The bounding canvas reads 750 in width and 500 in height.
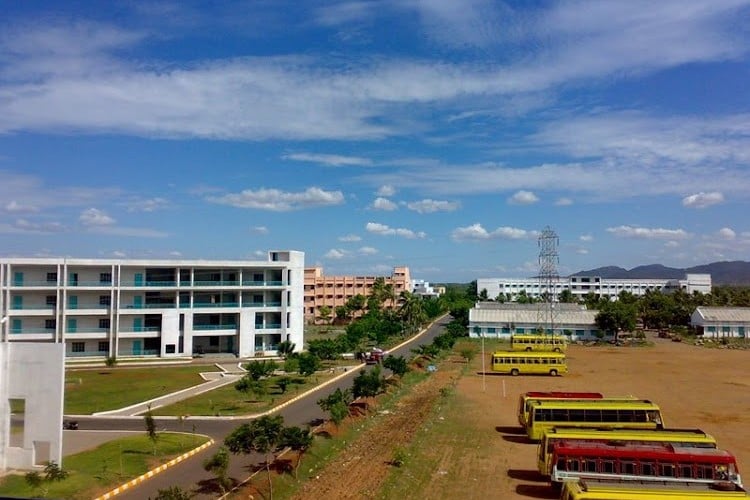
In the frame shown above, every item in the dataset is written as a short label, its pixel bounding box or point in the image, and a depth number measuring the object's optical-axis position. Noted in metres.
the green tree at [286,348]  53.75
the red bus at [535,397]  29.36
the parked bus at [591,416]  27.17
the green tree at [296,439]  21.22
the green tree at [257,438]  20.36
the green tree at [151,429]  23.28
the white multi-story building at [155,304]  55.25
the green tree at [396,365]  43.62
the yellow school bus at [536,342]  67.15
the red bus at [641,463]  19.73
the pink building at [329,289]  116.69
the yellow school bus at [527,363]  51.19
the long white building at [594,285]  164.75
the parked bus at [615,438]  21.38
